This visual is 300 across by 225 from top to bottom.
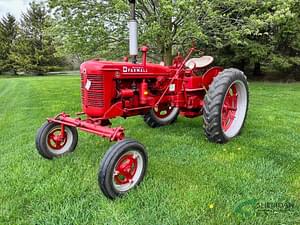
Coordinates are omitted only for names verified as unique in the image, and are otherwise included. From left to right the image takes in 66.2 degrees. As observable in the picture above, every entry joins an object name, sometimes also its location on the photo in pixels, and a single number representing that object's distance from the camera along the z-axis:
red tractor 2.12
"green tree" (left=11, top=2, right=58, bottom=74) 21.78
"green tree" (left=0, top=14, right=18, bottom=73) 22.25
